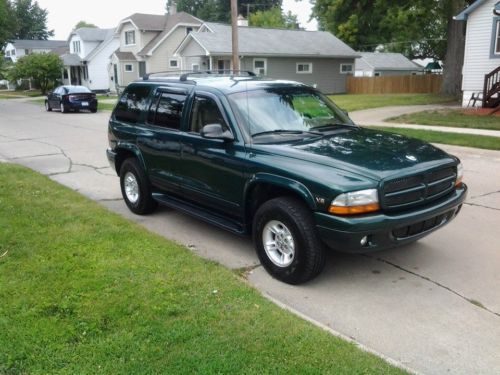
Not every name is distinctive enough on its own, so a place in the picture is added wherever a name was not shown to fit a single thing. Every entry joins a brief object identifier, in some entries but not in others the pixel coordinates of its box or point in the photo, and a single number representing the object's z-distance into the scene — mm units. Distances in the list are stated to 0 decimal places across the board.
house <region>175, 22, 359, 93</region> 33912
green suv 4152
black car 25344
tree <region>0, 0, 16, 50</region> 34347
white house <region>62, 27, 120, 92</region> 48500
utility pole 17953
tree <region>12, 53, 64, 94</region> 41850
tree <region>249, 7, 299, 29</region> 68875
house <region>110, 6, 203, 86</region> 40469
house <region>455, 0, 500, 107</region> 19375
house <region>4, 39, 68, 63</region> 73500
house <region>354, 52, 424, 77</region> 54188
